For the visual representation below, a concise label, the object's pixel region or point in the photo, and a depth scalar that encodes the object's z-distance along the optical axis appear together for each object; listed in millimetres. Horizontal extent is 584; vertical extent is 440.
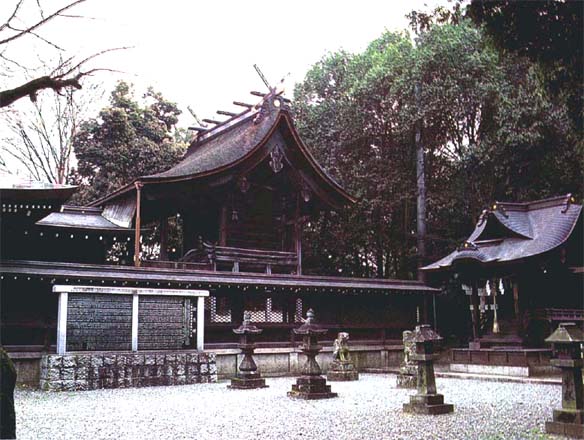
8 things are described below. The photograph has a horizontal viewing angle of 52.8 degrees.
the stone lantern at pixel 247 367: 13328
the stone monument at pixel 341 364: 15344
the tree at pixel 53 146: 28031
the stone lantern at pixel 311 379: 11250
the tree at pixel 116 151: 26859
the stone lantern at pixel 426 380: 9242
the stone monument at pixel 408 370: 13445
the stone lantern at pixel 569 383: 7484
